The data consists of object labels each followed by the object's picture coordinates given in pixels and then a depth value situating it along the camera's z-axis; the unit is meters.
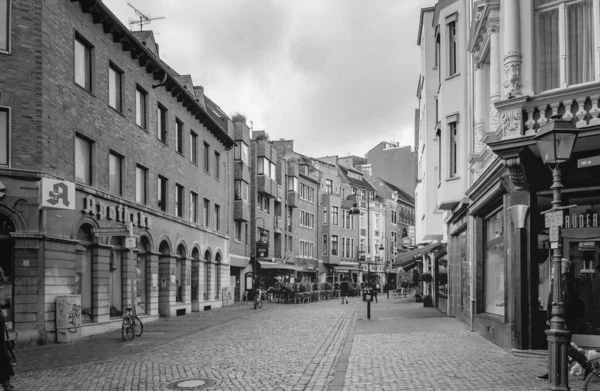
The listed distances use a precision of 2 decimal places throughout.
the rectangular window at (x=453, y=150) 21.36
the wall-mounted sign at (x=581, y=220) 12.52
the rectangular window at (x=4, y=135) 17.38
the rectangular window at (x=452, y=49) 21.81
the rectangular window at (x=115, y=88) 23.48
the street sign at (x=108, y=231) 18.83
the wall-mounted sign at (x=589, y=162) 11.92
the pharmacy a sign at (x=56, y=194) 17.70
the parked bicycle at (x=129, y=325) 19.00
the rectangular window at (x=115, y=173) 23.08
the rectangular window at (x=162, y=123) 29.53
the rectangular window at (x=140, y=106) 26.46
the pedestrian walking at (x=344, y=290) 43.91
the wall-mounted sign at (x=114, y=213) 20.53
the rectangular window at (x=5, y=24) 17.61
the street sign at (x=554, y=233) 8.59
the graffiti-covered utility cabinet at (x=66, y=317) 18.11
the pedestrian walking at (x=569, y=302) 10.84
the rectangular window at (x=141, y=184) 26.16
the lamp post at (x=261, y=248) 49.69
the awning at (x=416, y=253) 31.03
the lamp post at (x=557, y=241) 8.30
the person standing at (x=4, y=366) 9.13
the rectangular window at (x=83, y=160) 20.48
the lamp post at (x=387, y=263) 91.29
